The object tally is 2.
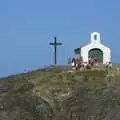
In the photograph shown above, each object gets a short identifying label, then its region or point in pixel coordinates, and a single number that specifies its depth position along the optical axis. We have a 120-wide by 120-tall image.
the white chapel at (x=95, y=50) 70.69
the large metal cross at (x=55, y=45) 72.94
